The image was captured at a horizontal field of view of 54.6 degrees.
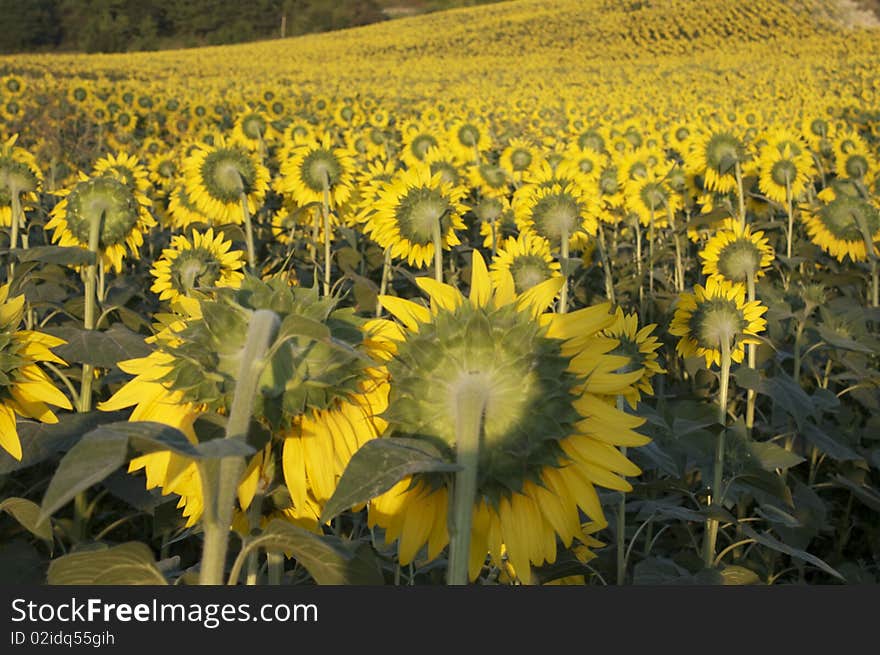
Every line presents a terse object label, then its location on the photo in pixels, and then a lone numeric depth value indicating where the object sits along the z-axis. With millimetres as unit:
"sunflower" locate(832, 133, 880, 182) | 5828
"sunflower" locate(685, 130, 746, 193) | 4352
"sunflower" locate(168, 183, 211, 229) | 4066
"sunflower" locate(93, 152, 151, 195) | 3810
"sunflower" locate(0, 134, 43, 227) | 2951
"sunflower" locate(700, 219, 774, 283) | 3004
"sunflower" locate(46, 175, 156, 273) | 2402
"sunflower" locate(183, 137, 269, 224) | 3369
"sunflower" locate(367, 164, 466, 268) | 2693
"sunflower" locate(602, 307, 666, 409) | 1887
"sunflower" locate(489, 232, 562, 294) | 3225
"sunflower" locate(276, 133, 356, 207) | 3725
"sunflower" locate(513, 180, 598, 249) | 3303
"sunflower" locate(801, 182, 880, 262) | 4059
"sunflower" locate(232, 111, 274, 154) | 5625
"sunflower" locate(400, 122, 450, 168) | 5809
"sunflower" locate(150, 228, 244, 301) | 3107
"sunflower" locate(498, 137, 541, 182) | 5910
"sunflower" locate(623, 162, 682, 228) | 4992
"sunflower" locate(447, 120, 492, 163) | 6465
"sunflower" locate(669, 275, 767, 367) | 2137
